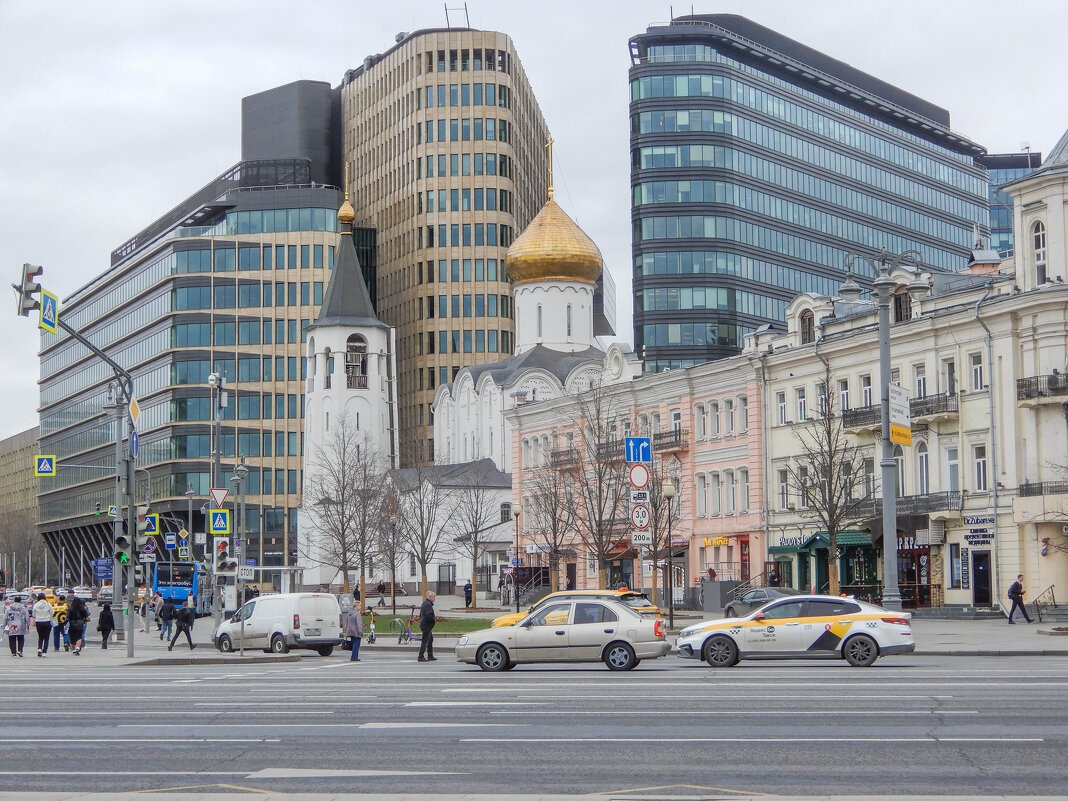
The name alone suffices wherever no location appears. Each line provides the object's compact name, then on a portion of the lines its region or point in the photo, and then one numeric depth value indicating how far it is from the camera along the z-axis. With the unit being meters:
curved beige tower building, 131.62
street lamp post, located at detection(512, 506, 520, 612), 75.81
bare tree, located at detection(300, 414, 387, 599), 75.00
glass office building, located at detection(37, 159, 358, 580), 127.38
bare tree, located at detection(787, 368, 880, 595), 50.16
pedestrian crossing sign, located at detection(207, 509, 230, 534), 47.25
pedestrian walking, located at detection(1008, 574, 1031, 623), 44.00
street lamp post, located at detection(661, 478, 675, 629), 41.62
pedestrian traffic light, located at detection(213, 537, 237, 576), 40.16
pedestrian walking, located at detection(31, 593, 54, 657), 42.16
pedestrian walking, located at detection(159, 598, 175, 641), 48.31
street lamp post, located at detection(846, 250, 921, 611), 33.59
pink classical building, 66.00
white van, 40.03
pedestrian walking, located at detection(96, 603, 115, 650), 44.75
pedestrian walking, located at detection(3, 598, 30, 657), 41.84
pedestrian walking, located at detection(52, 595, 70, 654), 44.76
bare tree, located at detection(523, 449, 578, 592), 66.81
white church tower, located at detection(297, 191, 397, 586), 114.12
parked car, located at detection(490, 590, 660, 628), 31.31
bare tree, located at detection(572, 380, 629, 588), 59.41
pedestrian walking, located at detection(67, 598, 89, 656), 41.28
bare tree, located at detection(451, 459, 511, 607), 89.94
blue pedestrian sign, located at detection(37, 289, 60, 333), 29.81
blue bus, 88.44
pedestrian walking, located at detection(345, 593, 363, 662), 36.50
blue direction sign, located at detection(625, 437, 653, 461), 38.25
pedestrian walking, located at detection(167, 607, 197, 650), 41.58
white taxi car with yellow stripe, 27.50
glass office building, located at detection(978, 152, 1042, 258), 148.25
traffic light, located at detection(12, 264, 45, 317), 28.89
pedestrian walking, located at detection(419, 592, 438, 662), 34.69
